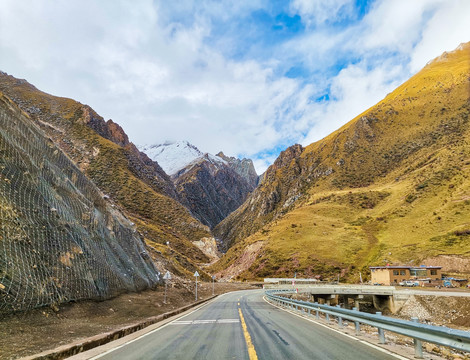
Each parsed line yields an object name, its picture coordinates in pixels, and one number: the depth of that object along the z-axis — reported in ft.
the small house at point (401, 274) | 178.19
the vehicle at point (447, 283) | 160.39
